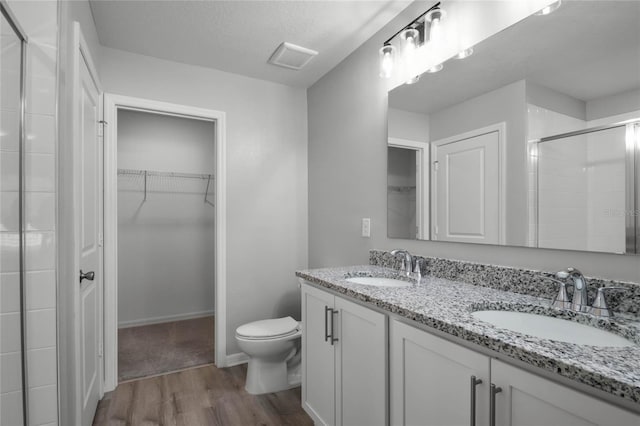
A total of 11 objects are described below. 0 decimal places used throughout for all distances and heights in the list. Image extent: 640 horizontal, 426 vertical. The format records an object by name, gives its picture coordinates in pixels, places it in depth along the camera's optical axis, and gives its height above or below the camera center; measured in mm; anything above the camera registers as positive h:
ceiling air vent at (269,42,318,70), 2334 +1144
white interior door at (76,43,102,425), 1629 -131
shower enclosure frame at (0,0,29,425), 1183 -51
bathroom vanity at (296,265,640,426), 702 -414
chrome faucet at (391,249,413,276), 1835 -265
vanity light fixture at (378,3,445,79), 1680 +953
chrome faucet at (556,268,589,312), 1077 -254
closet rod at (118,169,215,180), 3594 +450
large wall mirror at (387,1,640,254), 1114 +313
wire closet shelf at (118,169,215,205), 3625 +364
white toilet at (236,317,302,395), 2217 -926
